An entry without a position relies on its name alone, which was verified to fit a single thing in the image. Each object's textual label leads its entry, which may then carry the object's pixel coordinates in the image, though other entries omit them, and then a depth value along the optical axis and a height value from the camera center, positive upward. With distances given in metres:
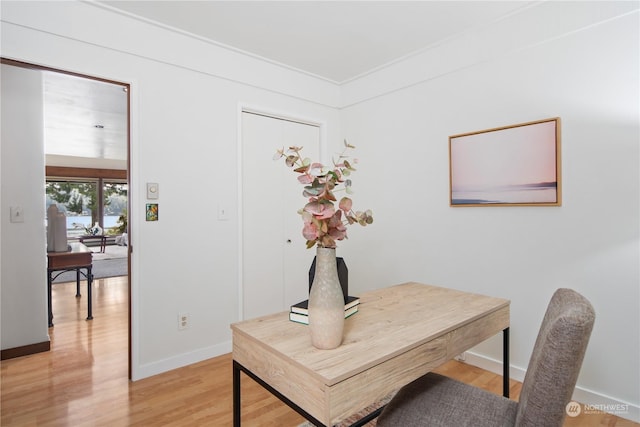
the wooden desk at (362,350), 0.98 -0.46
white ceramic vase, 1.09 -0.29
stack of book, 1.37 -0.41
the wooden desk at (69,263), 3.50 -0.54
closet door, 3.05 -0.09
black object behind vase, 1.47 -0.27
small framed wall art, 2.45 +0.00
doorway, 3.48 +1.28
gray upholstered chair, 0.88 -0.55
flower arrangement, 1.05 +0.01
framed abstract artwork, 2.20 +0.31
